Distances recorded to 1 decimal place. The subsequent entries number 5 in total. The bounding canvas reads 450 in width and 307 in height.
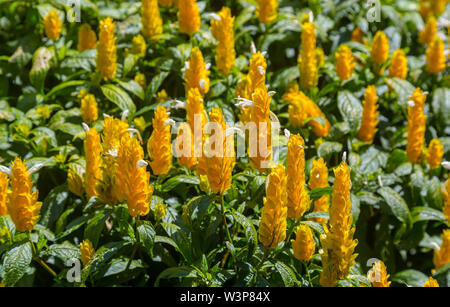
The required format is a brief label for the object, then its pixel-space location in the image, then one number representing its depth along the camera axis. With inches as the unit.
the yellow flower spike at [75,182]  101.2
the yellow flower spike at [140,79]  124.8
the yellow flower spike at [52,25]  125.5
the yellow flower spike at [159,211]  92.3
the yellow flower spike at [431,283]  88.3
